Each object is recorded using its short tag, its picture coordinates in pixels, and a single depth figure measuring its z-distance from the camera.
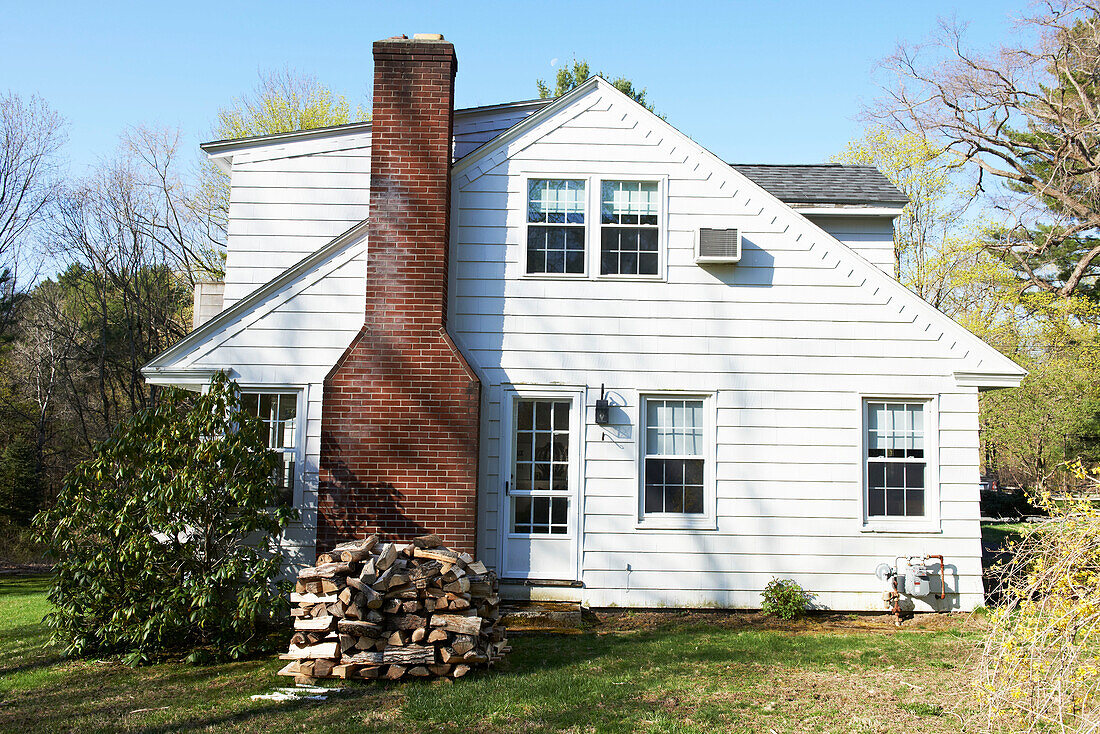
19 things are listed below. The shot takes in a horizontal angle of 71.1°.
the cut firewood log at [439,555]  6.81
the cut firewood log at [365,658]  6.43
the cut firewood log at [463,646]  6.51
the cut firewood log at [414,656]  6.45
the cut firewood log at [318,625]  6.49
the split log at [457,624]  6.50
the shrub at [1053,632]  3.90
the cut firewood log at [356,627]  6.43
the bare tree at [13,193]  23.72
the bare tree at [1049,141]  20.53
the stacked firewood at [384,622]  6.45
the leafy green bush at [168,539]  7.37
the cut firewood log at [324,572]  6.58
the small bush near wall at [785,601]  8.91
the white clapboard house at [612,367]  9.07
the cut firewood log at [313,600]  6.52
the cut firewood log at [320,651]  6.44
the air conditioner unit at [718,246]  9.41
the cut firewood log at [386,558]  6.62
